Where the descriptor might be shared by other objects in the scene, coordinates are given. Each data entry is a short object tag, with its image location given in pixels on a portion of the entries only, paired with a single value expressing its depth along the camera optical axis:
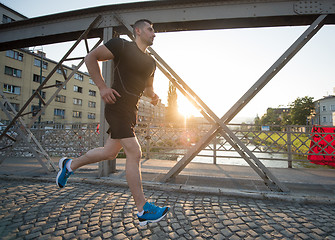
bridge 3.24
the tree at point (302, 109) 51.12
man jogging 1.78
